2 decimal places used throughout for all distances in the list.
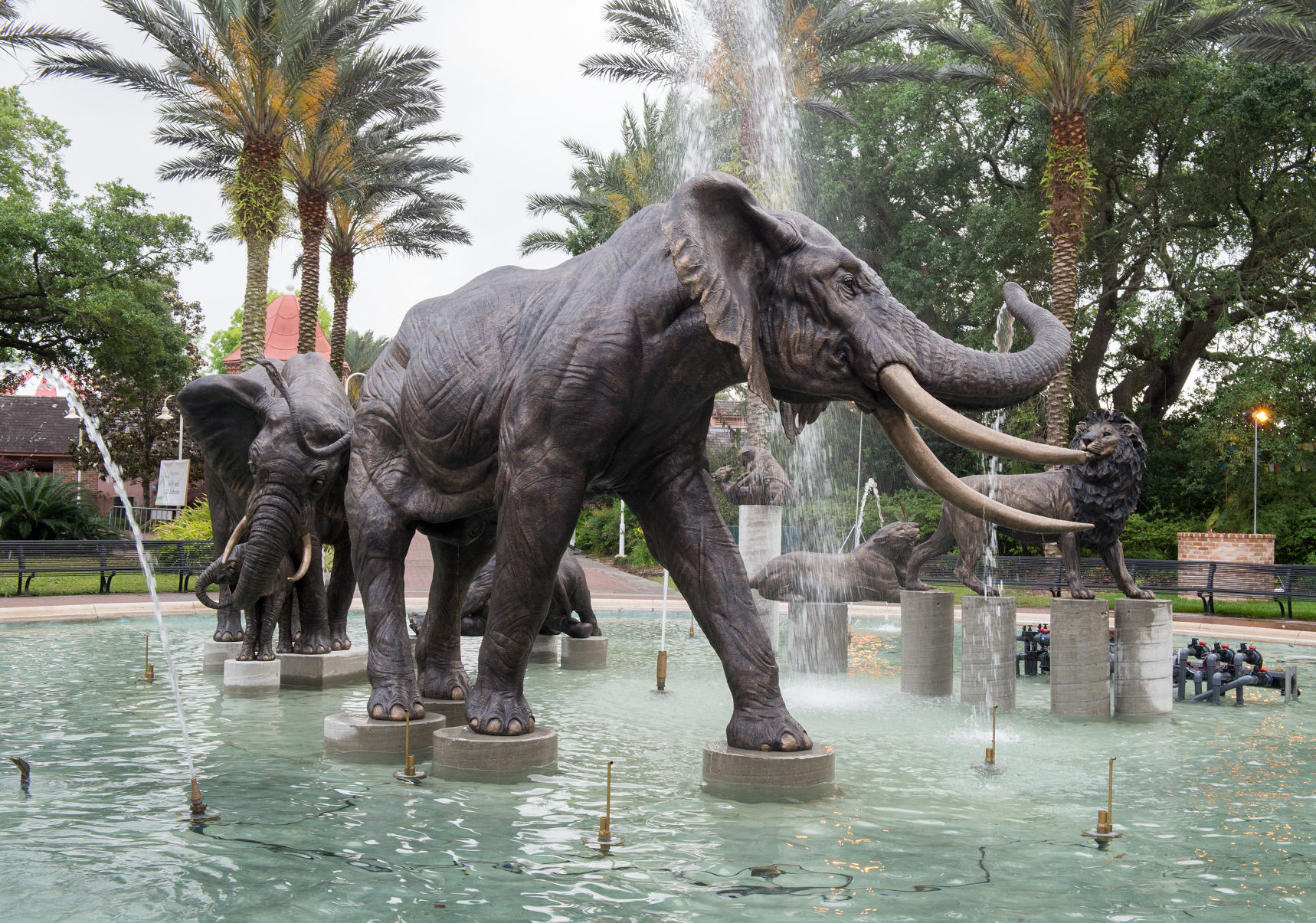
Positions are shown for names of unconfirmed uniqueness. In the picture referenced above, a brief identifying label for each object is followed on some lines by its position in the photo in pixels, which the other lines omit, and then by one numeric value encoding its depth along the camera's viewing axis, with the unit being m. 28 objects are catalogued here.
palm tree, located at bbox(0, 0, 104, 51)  18.59
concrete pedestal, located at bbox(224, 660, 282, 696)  7.51
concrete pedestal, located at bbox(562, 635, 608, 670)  9.35
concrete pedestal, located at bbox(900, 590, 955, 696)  8.24
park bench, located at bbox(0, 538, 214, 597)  15.96
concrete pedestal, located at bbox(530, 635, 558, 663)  9.75
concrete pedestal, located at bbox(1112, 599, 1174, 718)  7.57
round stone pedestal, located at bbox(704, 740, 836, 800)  4.75
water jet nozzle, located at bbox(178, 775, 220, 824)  4.23
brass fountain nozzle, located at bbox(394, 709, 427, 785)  5.03
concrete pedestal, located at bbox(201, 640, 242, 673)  8.73
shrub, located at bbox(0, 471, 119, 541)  25.14
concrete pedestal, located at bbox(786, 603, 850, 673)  9.35
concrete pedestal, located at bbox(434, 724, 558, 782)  5.04
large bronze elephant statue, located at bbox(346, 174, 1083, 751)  4.47
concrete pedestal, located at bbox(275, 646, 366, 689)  7.96
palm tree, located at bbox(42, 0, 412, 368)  19.88
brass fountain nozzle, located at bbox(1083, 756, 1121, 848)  4.16
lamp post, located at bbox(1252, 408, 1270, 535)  23.33
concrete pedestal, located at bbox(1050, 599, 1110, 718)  7.59
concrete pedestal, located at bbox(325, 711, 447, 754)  5.52
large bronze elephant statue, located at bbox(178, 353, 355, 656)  7.00
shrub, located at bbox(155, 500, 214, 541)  22.70
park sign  22.05
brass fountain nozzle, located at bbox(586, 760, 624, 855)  3.90
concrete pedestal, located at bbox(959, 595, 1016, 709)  7.68
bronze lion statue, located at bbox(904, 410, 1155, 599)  8.12
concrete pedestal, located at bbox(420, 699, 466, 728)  6.27
